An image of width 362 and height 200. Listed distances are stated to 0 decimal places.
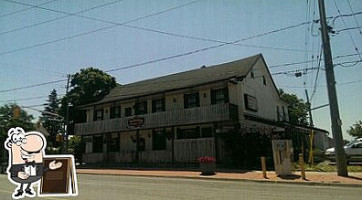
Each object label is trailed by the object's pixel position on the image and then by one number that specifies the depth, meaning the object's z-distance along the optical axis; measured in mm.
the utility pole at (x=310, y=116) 42956
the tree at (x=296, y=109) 64125
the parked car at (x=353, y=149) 24639
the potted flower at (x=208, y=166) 19969
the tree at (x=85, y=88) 48500
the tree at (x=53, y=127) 53256
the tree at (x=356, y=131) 56294
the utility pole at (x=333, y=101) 17391
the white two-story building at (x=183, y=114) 26359
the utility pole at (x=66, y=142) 35262
